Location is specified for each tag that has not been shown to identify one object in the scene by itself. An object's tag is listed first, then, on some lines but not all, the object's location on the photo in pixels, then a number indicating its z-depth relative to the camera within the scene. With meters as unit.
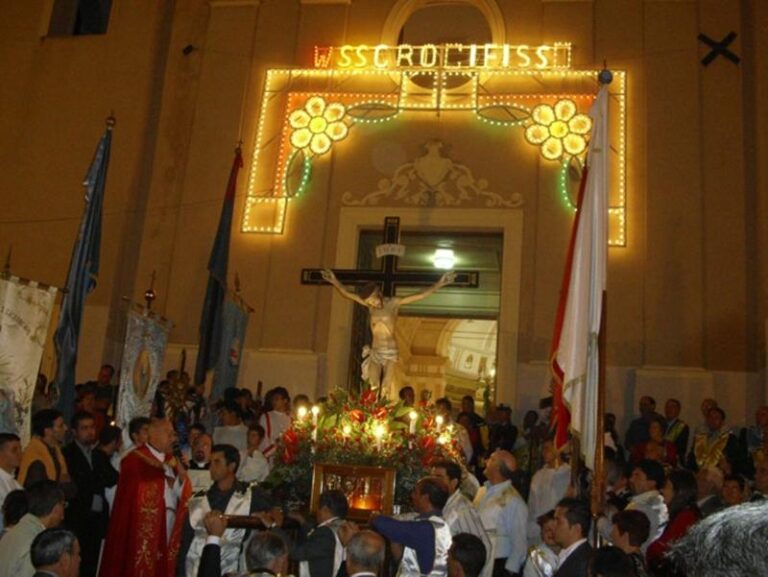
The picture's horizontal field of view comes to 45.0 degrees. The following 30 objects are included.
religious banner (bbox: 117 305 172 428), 10.20
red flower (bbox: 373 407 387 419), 9.09
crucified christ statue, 11.83
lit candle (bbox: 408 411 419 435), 9.14
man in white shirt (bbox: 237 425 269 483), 9.75
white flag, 6.99
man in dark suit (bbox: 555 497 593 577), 5.67
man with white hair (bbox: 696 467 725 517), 8.04
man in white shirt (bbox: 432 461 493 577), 7.07
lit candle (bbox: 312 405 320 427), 9.10
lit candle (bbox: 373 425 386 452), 8.77
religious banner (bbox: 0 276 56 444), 8.85
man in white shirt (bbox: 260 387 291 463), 11.77
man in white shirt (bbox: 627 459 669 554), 7.24
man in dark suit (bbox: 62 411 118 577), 8.45
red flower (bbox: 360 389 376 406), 9.30
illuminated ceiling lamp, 18.91
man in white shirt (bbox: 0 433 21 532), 6.92
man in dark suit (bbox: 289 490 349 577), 5.98
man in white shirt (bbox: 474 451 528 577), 7.97
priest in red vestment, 7.57
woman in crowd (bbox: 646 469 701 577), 6.59
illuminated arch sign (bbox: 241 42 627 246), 15.88
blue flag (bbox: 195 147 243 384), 13.67
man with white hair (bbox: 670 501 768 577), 1.95
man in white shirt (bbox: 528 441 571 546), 9.88
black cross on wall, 15.70
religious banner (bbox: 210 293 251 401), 13.73
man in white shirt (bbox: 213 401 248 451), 11.49
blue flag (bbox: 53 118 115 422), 10.47
